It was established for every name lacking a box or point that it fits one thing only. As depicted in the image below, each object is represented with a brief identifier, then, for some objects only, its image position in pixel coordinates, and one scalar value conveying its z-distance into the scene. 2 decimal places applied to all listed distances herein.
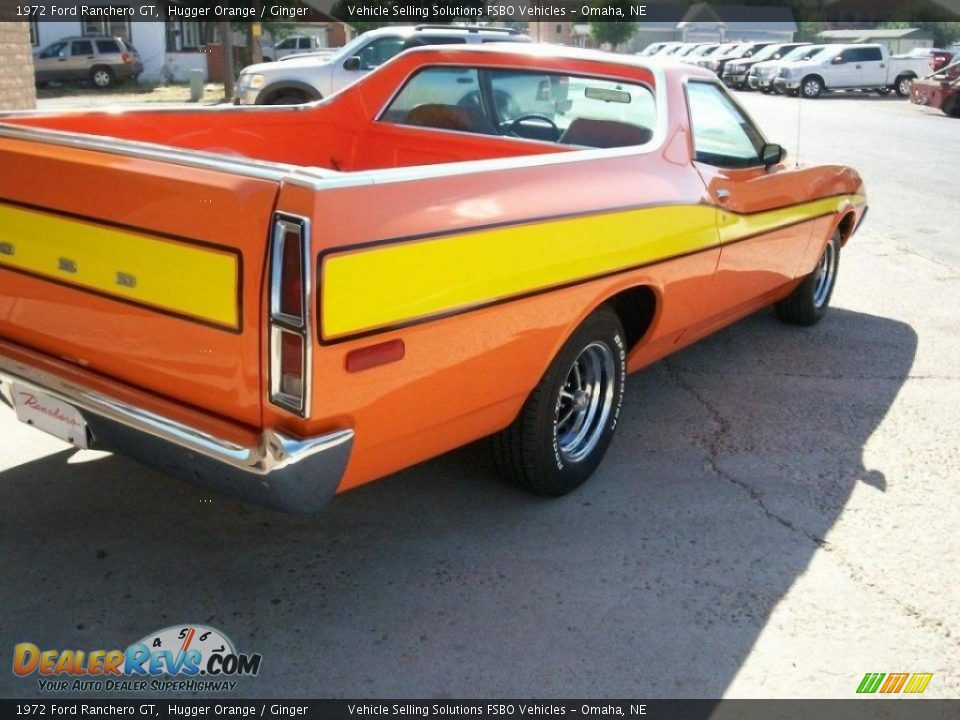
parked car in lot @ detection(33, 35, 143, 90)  29.72
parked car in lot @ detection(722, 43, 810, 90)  35.69
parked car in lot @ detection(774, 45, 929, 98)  30.18
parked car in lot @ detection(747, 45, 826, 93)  32.50
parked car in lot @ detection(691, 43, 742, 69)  39.77
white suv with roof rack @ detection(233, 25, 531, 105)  13.73
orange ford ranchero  2.67
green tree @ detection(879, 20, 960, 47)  79.56
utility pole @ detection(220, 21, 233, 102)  22.28
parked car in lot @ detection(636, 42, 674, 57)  47.50
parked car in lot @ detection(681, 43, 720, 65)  42.44
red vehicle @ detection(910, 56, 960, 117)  23.56
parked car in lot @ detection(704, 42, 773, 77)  38.72
